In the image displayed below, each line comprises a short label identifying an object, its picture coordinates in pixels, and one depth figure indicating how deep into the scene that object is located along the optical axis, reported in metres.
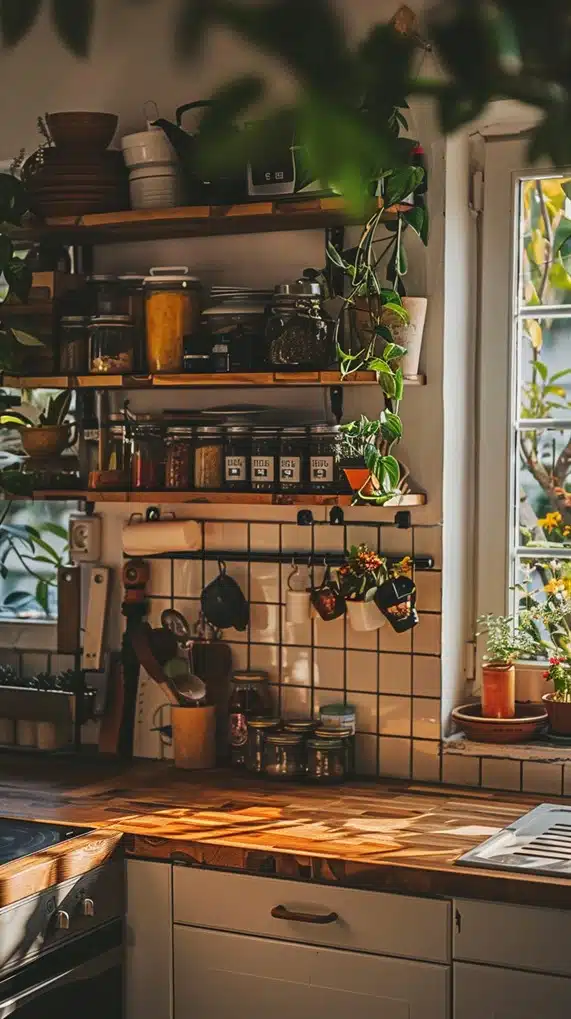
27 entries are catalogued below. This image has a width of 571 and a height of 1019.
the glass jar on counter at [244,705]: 2.81
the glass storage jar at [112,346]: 2.78
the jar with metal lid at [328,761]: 2.71
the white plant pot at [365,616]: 2.68
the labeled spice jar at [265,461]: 2.67
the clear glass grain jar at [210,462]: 2.72
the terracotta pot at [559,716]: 2.67
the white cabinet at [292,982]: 2.13
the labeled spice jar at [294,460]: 2.65
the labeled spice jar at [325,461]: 2.62
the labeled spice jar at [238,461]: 2.69
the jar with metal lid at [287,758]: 2.74
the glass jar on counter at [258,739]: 2.77
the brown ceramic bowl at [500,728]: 2.68
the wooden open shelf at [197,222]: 2.61
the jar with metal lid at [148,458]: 2.79
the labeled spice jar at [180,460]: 2.74
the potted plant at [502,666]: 2.72
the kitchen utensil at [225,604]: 2.85
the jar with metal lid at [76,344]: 2.85
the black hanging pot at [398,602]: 2.66
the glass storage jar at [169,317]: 2.74
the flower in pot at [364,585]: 2.68
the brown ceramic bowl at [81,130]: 2.79
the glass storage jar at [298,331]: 2.61
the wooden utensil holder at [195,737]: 2.82
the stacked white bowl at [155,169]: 2.76
